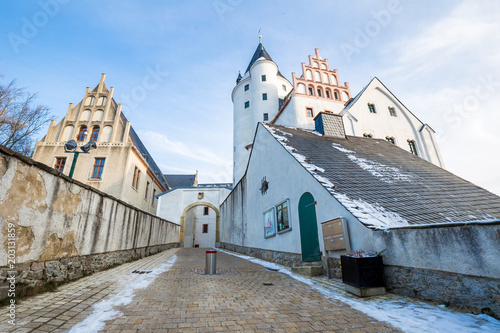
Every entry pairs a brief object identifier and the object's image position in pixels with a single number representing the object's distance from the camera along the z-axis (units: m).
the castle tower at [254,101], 28.59
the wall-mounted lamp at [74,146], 7.27
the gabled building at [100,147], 19.42
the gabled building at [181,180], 40.69
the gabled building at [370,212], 3.19
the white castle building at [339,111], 21.20
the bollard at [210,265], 6.56
